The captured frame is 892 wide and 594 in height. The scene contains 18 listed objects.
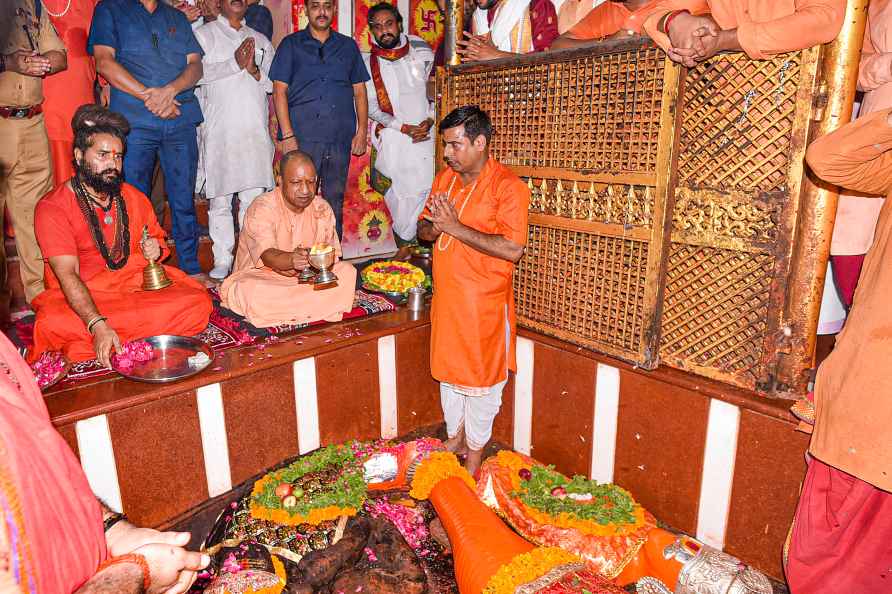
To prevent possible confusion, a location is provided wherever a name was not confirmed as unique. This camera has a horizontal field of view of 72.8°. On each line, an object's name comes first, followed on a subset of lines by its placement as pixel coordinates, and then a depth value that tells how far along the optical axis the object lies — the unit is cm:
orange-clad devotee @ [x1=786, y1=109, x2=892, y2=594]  214
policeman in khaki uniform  414
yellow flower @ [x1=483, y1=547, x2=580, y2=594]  251
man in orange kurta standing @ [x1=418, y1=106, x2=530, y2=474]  324
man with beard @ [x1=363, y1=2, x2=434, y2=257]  618
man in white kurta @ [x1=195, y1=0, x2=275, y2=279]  516
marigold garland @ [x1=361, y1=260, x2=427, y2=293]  456
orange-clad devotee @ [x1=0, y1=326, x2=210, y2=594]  101
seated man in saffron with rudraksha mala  328
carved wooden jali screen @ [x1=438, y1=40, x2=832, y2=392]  279
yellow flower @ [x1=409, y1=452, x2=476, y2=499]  341
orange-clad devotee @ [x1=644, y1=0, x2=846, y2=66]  246
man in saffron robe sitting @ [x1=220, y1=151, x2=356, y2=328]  389
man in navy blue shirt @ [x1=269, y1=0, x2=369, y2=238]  529
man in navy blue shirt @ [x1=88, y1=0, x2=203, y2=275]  455
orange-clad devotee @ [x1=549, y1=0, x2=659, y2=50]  387
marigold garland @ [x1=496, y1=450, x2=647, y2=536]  309
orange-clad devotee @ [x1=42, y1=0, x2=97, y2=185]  448
